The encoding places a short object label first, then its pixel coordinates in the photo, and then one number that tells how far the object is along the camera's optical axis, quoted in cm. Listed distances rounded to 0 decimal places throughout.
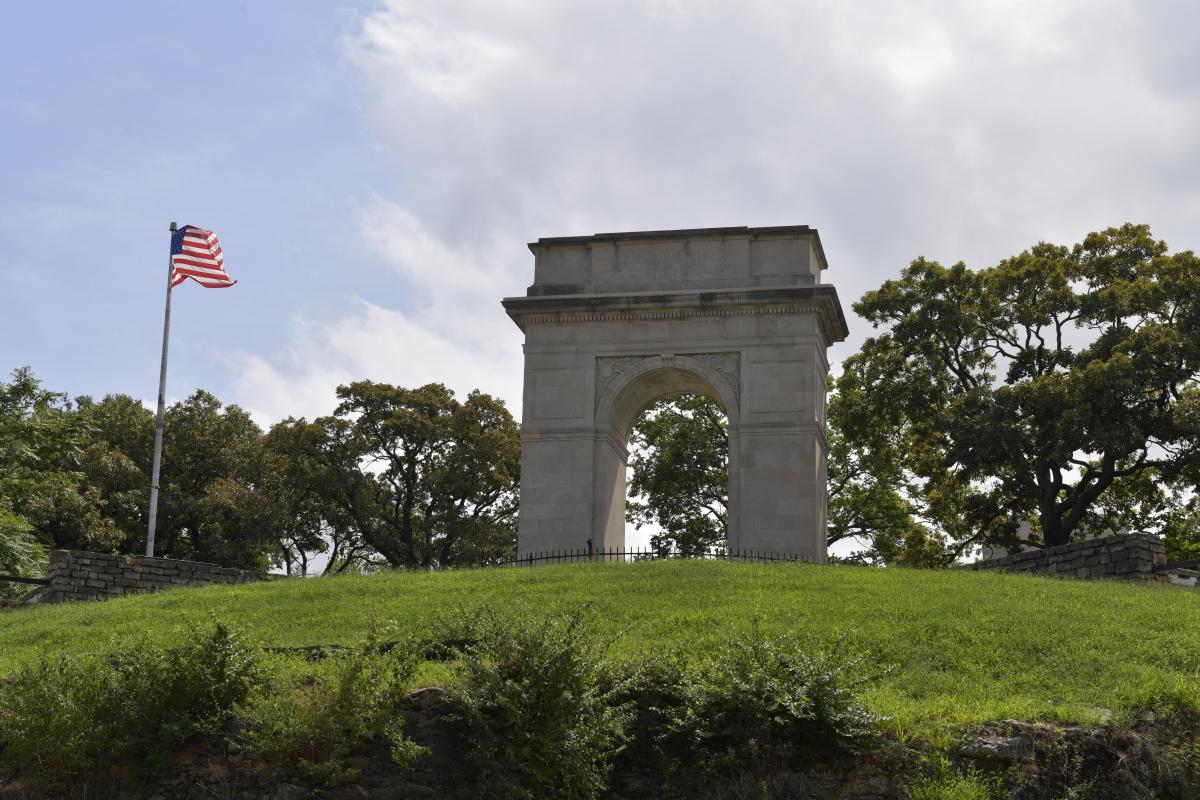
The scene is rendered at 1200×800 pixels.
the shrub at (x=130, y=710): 1519
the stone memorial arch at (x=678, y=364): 2956
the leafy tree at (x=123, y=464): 4434
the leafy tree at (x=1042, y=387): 3331
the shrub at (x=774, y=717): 1451
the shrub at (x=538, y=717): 1428
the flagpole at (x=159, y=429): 3125
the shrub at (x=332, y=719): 1445
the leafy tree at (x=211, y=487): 4497
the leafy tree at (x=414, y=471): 4781
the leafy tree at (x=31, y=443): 3119
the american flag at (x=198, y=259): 3350
